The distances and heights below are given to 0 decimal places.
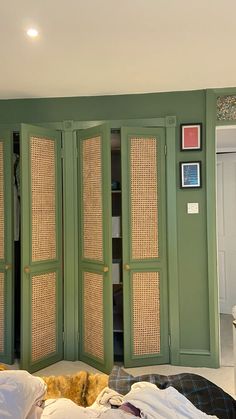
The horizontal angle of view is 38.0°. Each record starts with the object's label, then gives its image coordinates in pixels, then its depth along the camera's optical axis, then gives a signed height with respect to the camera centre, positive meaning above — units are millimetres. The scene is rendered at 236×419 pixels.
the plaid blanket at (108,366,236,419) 1529 -865
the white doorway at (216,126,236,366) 4547 -229
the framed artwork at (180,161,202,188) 3107 +320
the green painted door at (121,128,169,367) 3031 -328
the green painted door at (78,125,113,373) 2910 -334
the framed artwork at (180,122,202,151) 3115 +667
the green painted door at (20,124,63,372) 2910 -331
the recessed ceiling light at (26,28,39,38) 2051 +1083
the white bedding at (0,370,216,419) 1183 -741
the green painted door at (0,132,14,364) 3125 -337
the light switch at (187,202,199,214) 3139 +12
